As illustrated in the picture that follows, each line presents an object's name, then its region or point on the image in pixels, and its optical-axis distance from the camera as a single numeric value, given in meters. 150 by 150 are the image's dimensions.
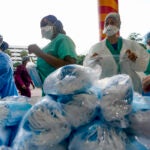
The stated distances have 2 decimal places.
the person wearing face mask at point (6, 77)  2.38
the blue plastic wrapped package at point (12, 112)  0.93
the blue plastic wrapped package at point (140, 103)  0.84
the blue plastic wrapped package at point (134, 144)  0.80
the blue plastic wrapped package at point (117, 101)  0.79
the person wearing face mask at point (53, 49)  1.78
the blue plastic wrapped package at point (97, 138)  0.77
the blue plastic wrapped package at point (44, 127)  0.80
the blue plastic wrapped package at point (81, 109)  0.80
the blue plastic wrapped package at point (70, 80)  0.82
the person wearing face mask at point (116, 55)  2.04
